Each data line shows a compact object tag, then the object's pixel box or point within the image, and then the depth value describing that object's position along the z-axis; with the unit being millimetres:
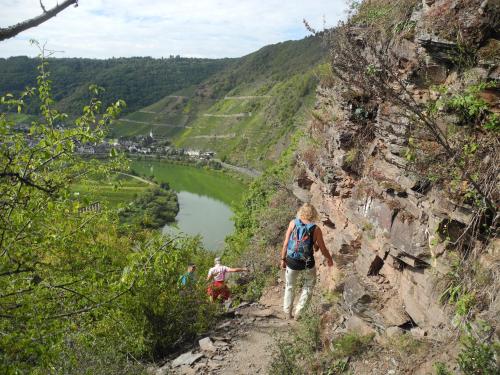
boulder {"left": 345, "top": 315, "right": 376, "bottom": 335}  5609
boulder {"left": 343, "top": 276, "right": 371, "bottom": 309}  5828
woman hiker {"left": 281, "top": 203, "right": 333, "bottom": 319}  6086
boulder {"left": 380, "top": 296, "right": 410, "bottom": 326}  5266
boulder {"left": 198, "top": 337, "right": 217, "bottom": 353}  6797
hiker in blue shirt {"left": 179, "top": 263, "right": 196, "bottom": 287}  7882
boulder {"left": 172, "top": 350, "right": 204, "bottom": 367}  6492
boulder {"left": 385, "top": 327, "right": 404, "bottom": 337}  5148
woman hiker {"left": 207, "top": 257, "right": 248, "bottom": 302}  8710
